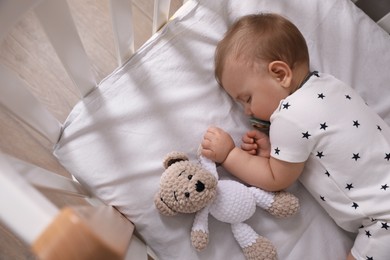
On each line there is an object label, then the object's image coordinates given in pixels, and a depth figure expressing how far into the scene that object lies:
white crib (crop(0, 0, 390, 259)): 0.61
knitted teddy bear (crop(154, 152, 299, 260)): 0.71
